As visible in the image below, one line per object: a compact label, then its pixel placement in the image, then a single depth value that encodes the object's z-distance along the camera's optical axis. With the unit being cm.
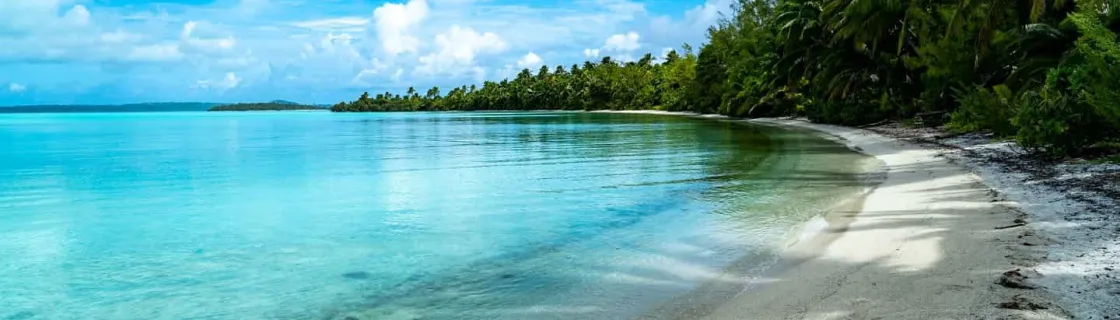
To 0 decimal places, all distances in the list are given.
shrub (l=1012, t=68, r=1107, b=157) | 1240
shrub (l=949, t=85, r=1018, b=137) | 1777
